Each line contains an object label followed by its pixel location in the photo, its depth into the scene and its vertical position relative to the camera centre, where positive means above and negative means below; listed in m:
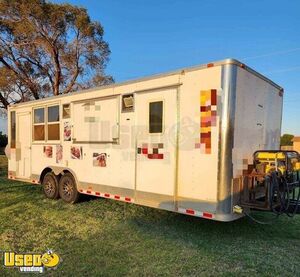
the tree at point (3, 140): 29.77 -1.65
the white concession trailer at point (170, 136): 4.78 -0.19
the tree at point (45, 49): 18.50 +4.71
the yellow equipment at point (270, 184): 4.75 -0.89
